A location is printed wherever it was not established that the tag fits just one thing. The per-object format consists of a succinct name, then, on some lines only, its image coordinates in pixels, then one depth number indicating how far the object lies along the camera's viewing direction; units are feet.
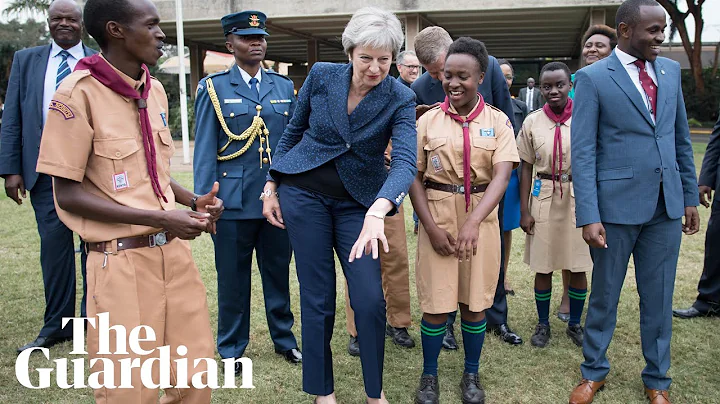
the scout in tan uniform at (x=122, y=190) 7.66
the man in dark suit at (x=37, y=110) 13.80
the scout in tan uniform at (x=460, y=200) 11.23
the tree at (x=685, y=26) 81.51
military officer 12.57
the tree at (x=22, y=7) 110.83
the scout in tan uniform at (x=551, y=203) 14.33
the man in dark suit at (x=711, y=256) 15.38
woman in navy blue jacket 9.60
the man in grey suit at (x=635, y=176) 10.83
